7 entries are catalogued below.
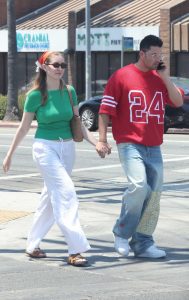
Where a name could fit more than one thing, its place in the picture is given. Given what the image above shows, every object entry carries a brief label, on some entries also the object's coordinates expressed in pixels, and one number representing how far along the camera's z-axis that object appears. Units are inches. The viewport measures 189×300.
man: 357.4
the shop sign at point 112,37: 1473.9
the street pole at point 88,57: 1358.3
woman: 350.9
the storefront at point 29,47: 1609.3
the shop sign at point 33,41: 1624.0
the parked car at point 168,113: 1074.7
